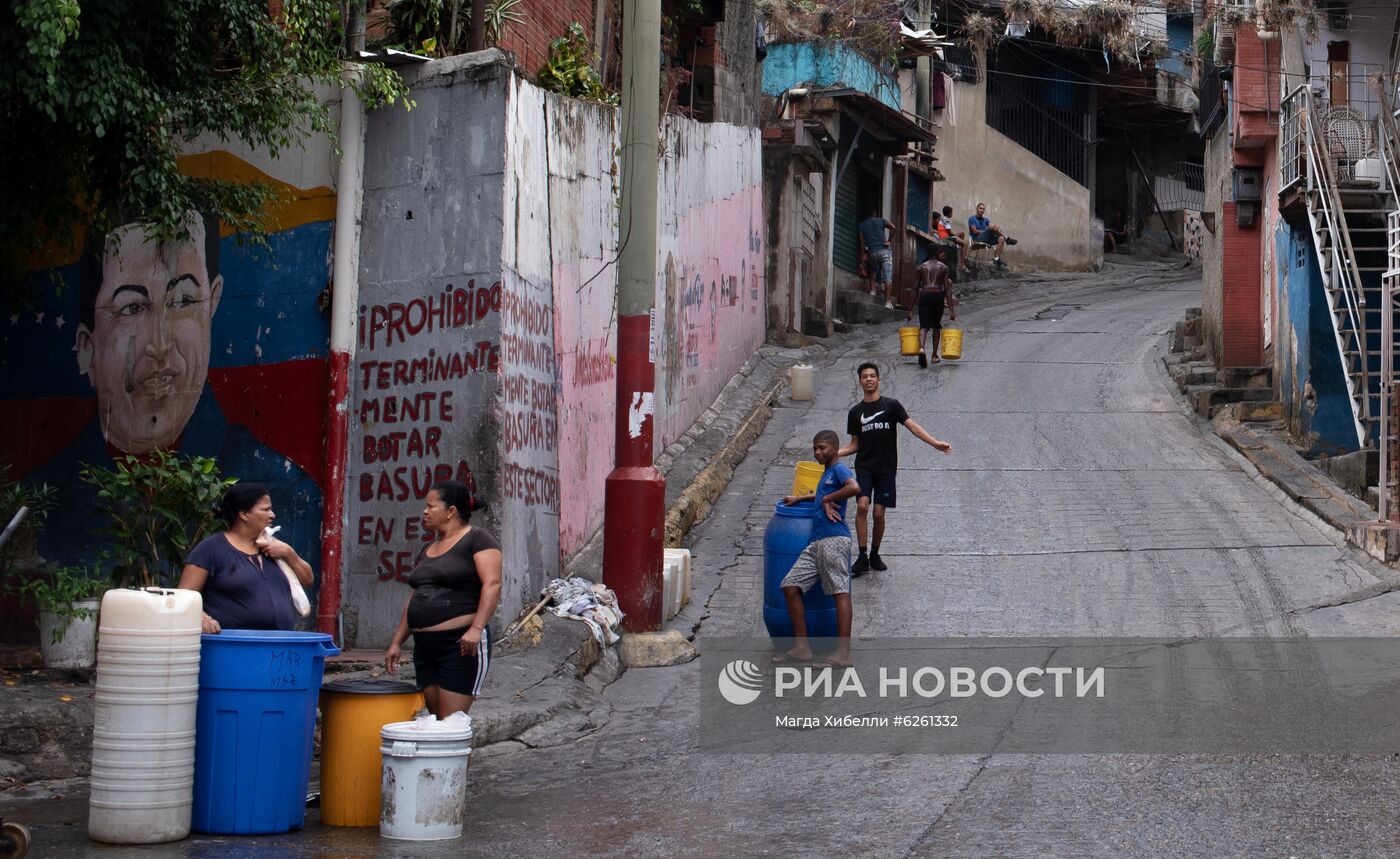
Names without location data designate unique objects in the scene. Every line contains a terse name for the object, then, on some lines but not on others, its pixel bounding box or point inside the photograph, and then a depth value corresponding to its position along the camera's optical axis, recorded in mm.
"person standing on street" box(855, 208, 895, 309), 30250
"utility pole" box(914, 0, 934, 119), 35219
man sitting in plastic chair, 36000
